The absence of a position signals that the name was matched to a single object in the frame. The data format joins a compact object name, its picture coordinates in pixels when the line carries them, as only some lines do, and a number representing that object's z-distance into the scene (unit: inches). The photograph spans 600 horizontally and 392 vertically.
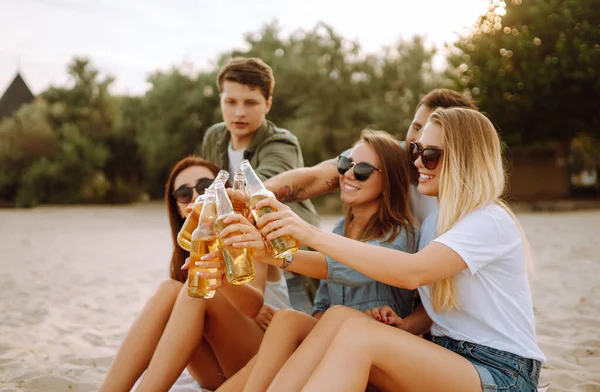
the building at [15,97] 1119.0
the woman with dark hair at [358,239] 100.4
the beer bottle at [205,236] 93.0
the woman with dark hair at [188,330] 111.2
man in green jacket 166.6
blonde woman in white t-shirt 87.4
